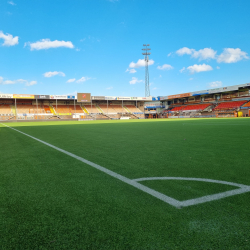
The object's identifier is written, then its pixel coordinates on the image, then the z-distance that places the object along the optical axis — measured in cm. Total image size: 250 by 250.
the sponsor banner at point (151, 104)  6978
